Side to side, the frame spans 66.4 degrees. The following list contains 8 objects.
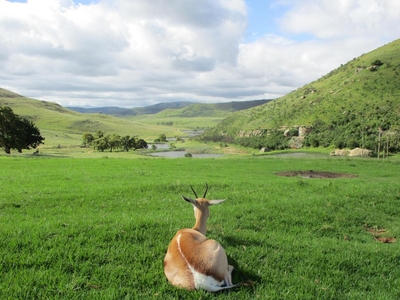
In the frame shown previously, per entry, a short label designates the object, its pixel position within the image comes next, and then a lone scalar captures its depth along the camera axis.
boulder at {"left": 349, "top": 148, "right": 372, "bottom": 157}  75.59
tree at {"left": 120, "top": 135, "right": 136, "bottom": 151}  130.68
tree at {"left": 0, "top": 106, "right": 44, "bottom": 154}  63.11
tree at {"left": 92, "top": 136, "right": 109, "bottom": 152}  120.94
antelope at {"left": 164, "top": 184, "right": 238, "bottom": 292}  5.85
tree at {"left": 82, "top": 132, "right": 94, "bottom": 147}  153.62
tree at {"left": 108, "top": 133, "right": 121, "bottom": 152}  123.31
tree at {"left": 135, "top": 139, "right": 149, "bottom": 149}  141.65
